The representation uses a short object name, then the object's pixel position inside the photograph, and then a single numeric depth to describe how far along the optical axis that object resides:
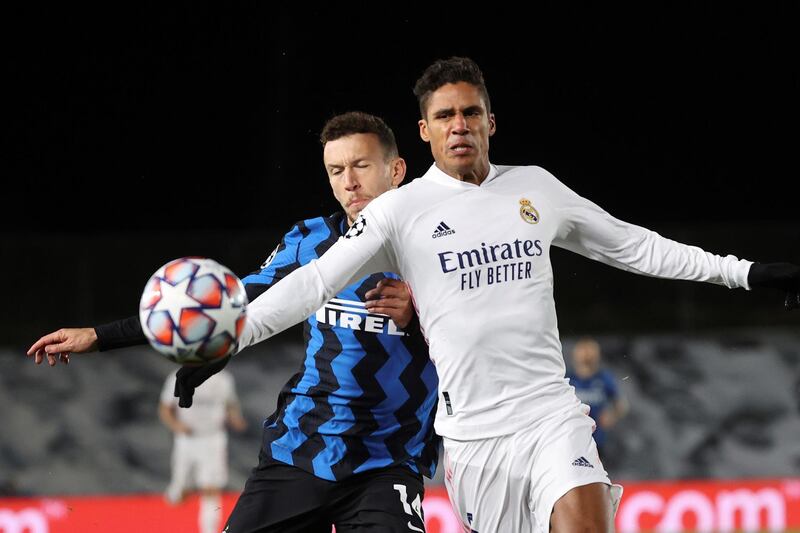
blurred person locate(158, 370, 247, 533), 23.94
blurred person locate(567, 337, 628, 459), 22.67
